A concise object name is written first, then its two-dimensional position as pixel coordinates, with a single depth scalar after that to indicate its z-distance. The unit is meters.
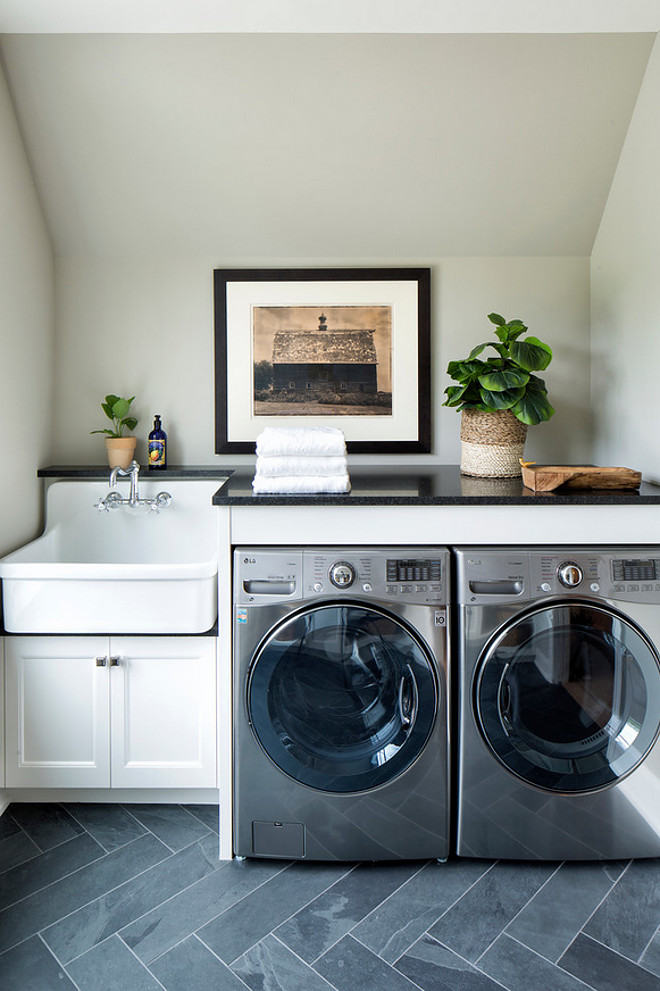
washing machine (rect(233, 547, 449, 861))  1.82
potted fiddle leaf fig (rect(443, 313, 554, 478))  2.15
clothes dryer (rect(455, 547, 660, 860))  1.83
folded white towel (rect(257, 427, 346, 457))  1.90
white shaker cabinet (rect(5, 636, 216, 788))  2.06
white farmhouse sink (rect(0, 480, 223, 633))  1.99
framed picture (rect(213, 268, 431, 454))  2.66
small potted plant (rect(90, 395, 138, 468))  2.60
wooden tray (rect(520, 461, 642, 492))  1.95
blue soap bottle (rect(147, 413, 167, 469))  2.62
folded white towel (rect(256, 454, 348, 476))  1.90
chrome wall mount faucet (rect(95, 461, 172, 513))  2.41
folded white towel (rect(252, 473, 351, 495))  1.89
